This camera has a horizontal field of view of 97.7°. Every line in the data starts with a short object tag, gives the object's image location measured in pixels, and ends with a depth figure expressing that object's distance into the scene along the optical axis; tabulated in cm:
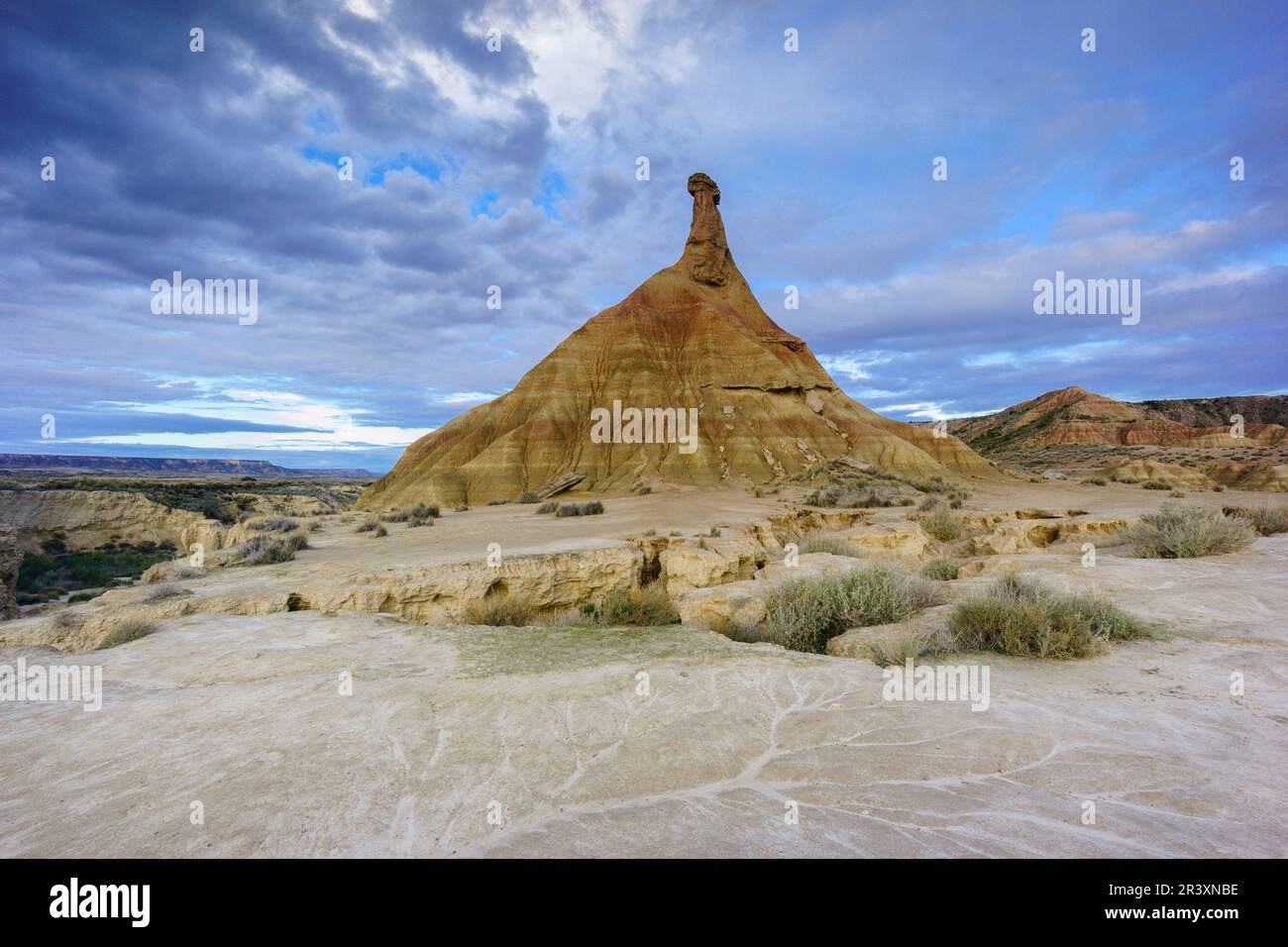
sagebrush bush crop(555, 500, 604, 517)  1969
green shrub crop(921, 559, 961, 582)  875
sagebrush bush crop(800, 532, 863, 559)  1141
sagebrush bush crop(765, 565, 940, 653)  621
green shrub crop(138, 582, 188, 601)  709
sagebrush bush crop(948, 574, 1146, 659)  470
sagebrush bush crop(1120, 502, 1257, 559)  851
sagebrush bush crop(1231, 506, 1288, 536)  1047
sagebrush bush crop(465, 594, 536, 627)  787
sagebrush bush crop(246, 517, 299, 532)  1408
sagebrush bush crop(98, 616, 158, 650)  562
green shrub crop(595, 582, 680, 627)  709
